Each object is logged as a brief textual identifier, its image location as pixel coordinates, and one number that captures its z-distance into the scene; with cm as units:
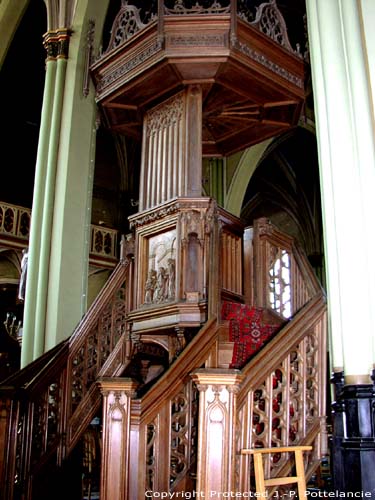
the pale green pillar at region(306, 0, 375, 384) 409
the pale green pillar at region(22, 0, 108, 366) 777
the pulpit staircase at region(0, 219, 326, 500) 403
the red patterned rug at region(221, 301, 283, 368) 583
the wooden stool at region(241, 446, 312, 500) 383
